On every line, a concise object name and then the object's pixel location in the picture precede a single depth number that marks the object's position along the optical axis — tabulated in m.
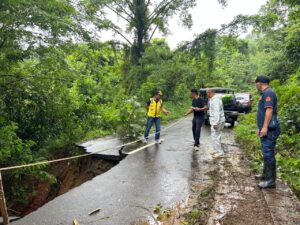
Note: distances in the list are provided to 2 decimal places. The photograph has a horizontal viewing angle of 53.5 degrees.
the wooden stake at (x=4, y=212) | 4.48
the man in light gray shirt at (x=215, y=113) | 8.06
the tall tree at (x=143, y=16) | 22.14
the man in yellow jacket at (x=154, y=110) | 10.14
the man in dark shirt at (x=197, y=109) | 9.10
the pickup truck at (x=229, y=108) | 15.28
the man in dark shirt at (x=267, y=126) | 5.39
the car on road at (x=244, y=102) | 17.98
